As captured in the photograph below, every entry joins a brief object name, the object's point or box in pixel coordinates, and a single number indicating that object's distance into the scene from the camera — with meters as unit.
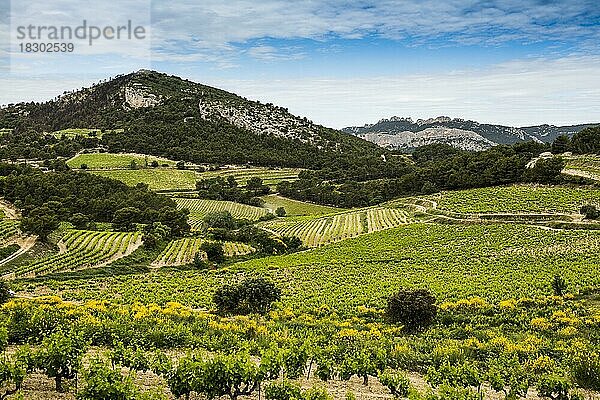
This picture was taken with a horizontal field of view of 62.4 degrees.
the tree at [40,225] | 57.53
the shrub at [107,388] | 10.50
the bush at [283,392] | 11.53
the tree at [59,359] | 12.50
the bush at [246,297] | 29.47
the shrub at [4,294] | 28.44
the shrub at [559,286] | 29.48
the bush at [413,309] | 25.19
